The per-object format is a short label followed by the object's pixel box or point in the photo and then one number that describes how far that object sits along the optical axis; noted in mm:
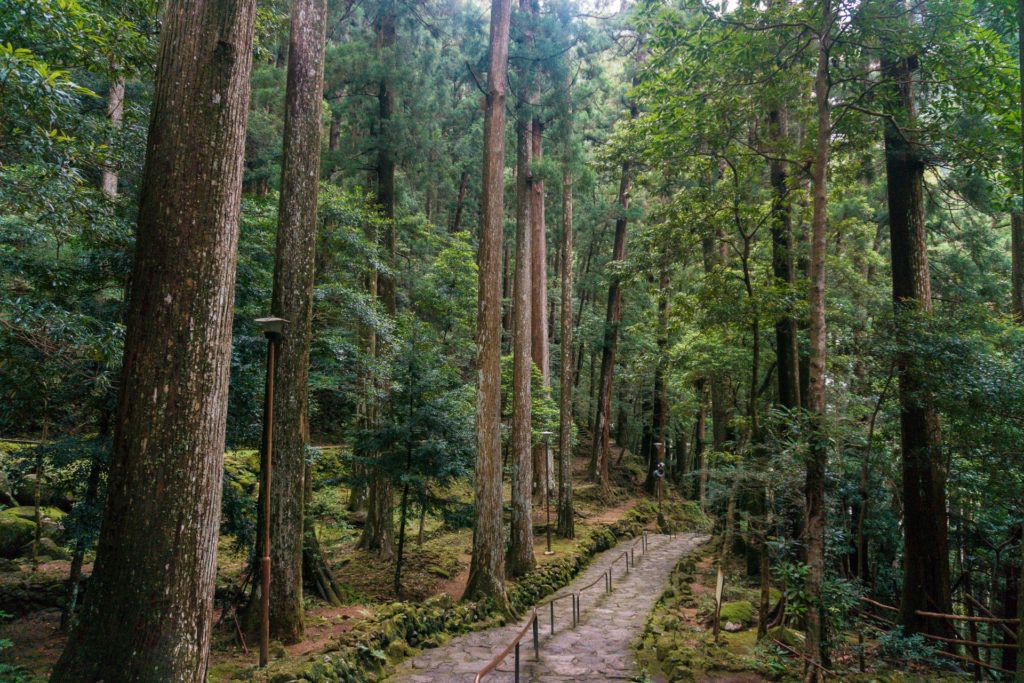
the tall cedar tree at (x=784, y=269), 10742
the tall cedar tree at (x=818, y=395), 5883
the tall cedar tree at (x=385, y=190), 12148
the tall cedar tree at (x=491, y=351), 8859
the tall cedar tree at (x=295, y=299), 6742
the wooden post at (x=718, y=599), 8094
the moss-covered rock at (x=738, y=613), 9506
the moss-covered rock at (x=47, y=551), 10094
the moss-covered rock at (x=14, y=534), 9969
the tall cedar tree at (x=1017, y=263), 12461
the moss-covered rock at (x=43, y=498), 11396
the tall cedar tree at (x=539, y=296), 14703
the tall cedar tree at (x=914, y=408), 7055
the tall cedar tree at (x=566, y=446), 14961
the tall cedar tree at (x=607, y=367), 20828
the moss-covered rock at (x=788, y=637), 7520
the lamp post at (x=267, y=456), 5320
